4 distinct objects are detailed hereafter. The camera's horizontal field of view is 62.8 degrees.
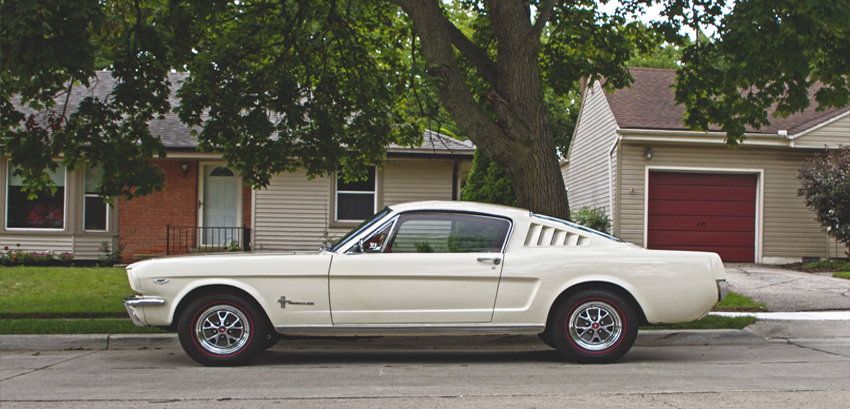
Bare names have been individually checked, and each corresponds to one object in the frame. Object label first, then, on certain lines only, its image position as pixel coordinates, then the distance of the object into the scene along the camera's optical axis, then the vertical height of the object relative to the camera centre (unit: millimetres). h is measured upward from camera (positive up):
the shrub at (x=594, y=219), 16062 -281
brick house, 16062 -284
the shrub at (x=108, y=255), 15703 -1349
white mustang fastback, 6062 -789
